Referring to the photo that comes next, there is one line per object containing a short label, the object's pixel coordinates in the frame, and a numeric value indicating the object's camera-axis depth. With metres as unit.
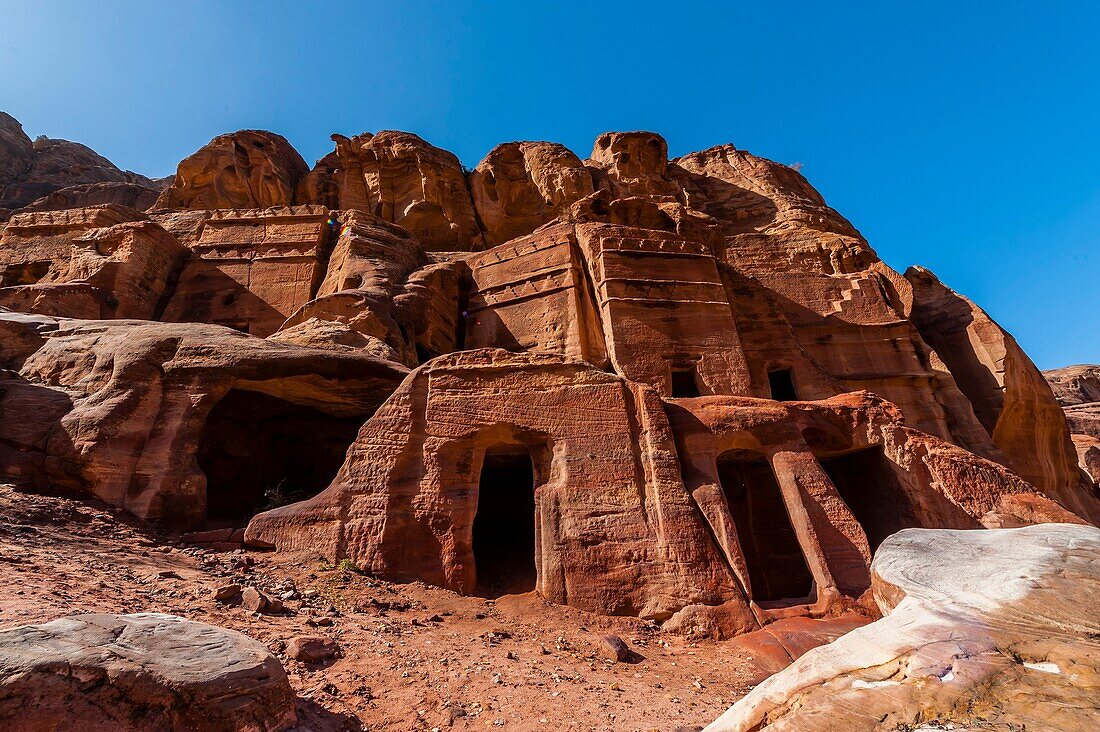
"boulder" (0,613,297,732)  2.44
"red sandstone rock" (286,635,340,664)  4.61
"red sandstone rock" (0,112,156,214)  35.59
